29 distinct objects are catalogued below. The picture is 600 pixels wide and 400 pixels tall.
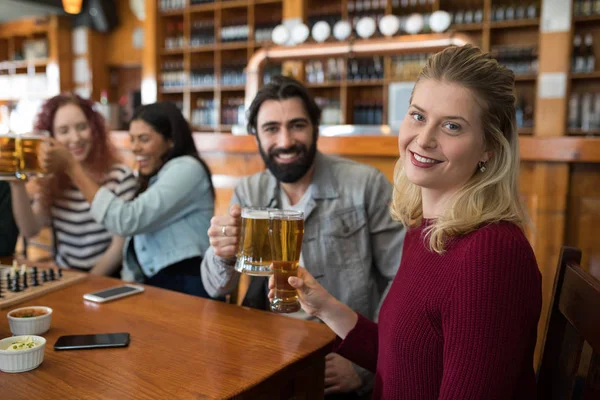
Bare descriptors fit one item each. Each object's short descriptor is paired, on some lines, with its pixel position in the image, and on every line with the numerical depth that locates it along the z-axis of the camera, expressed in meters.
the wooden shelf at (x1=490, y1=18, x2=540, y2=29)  4.86
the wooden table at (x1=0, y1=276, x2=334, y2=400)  0.83
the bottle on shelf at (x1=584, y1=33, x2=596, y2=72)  4.81
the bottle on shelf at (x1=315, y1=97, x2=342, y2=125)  5.83
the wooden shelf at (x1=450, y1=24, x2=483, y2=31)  5.06
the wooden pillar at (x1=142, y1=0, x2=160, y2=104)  6.76
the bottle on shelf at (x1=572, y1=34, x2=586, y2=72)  4.84
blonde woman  0.83
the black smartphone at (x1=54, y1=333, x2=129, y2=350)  0.98
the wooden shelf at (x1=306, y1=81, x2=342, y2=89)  5.70
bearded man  1.61
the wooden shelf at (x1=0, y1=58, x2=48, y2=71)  8.00
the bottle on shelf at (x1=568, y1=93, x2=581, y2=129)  4.89
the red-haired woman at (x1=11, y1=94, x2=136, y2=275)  2.13
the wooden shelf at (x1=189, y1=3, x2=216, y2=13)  6.51
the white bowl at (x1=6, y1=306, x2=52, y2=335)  1.02
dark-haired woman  1.72
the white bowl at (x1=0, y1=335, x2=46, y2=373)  0.87
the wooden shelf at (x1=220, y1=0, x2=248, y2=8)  6.29
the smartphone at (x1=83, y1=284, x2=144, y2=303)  1.28
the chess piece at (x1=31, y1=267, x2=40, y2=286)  1.38
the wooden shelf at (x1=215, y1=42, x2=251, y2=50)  6.35
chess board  1.26
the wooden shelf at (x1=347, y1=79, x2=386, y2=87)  5.47
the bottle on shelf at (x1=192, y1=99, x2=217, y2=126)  6.82
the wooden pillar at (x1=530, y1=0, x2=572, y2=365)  2.27
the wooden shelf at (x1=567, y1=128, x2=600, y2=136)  4.72
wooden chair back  0.76
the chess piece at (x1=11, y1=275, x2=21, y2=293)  1.32
